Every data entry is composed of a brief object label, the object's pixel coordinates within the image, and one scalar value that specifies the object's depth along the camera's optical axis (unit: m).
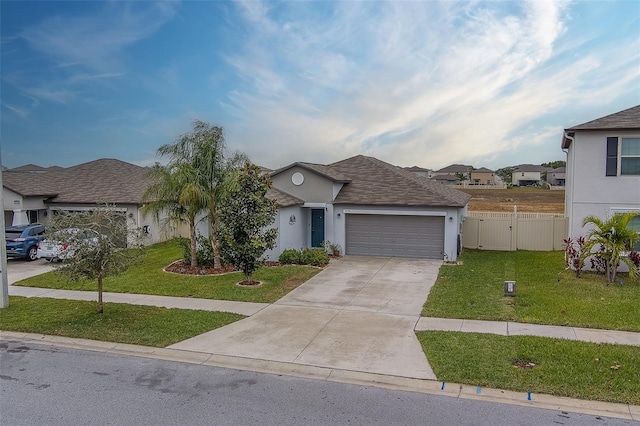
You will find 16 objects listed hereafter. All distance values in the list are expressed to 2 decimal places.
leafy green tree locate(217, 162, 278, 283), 13.55
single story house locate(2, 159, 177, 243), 22.78
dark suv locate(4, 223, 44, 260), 18.75
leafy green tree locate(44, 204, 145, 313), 9.59
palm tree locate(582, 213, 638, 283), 13.14
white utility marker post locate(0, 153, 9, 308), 11.41
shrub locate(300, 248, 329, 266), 17.30
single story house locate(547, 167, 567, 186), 94.38
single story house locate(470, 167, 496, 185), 110.75
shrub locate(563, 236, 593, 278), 14.26
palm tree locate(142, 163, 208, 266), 15.55
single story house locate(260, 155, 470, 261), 18.62
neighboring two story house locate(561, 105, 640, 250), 14.82
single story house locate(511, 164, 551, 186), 111.94
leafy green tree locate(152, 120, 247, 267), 15.85
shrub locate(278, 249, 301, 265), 17.59
